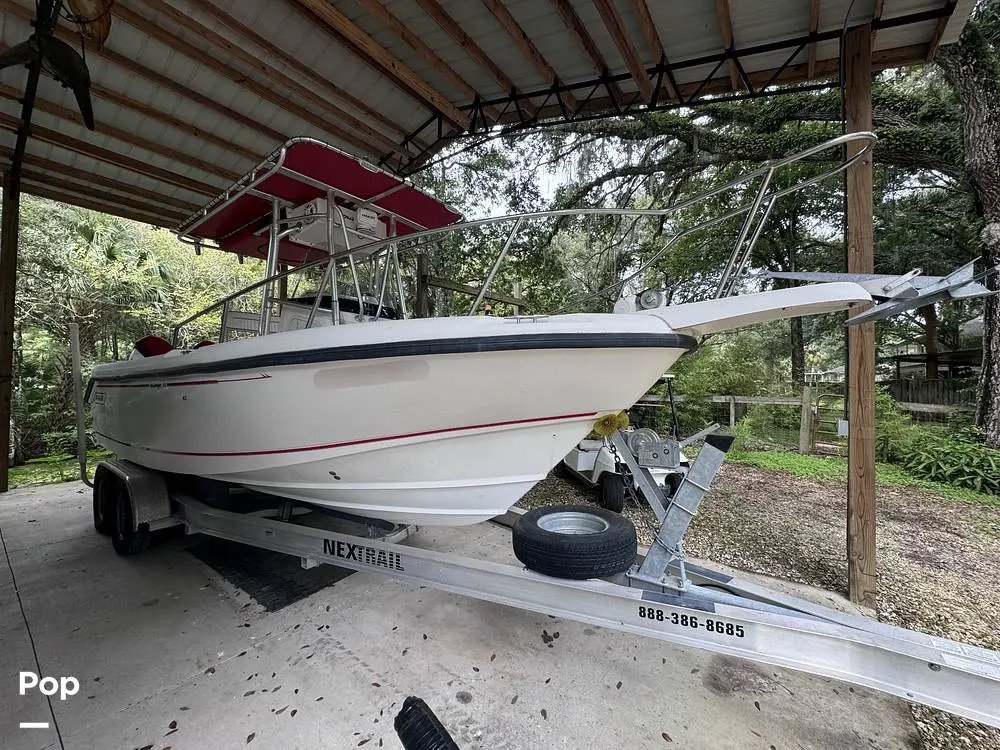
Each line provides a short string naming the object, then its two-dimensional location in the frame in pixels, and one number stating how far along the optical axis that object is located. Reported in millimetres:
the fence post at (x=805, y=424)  7012
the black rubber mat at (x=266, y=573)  2906
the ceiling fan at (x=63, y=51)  2479
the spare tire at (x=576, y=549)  1936
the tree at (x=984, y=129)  5582
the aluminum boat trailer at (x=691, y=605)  1407
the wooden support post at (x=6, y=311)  5258
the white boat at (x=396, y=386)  1955
